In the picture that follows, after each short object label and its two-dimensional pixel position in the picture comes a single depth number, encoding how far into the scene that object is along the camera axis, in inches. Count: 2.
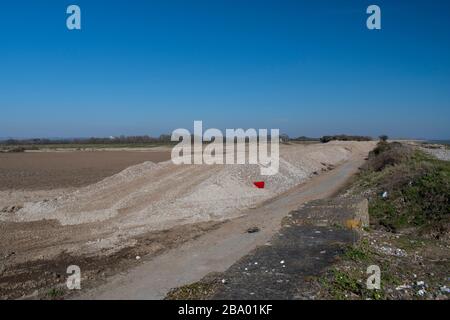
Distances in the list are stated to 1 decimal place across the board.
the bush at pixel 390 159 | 1141.5
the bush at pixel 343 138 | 4174.2
